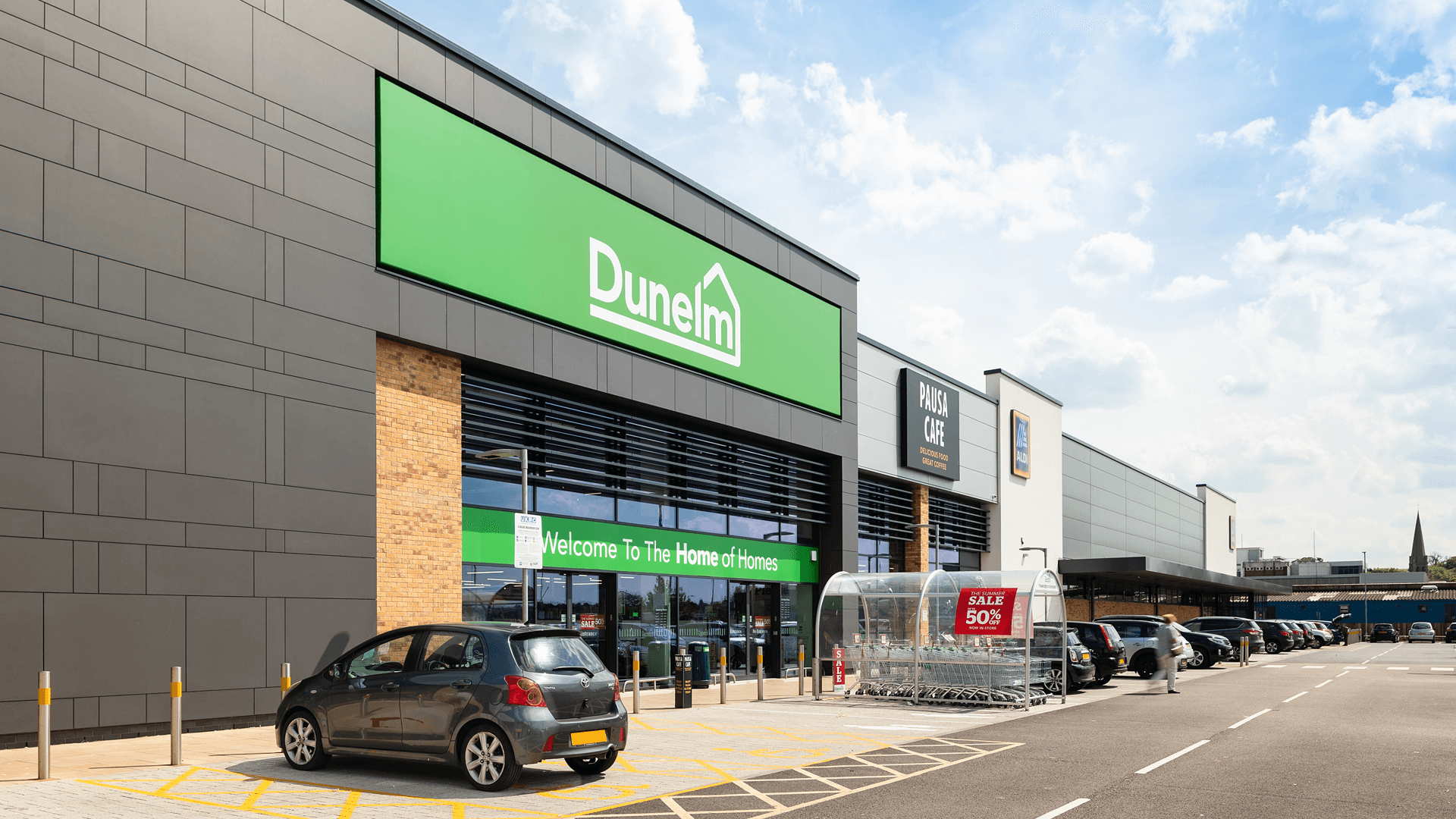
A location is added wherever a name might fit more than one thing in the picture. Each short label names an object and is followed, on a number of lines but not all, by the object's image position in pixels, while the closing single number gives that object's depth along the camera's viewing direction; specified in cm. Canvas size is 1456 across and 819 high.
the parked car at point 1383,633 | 7500
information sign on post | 1545
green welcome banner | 1944
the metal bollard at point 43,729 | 1023
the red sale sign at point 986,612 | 2025
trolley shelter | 2016
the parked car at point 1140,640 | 2947
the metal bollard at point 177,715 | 1137
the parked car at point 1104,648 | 2622
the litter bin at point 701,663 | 2350
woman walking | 2408
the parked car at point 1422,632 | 7100
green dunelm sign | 1781
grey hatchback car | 1035
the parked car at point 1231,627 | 4053
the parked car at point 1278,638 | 5009
